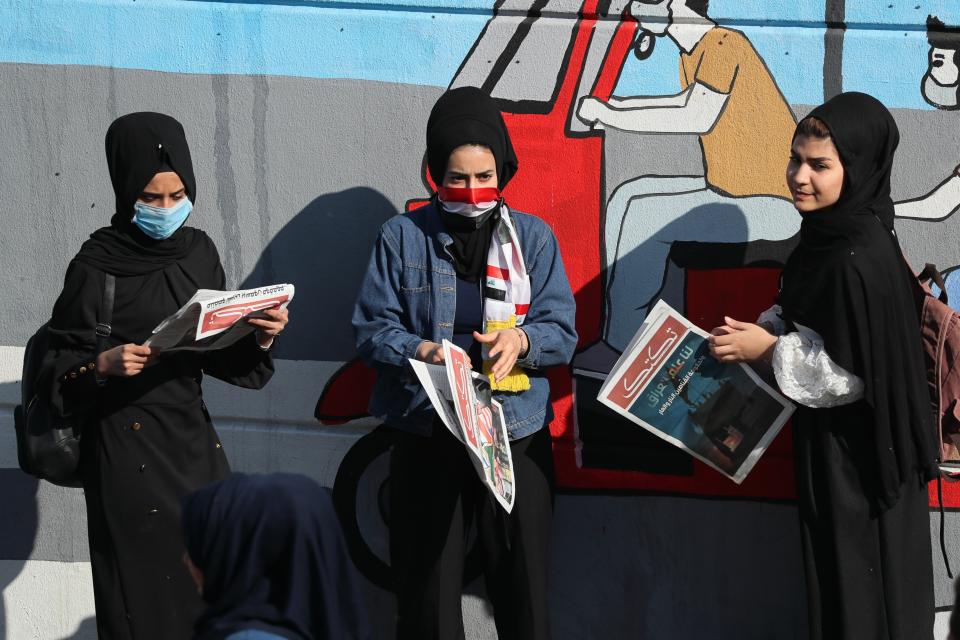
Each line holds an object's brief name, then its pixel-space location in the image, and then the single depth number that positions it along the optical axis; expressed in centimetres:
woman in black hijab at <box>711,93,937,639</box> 717
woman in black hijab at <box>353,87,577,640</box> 772
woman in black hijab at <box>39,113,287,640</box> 732
